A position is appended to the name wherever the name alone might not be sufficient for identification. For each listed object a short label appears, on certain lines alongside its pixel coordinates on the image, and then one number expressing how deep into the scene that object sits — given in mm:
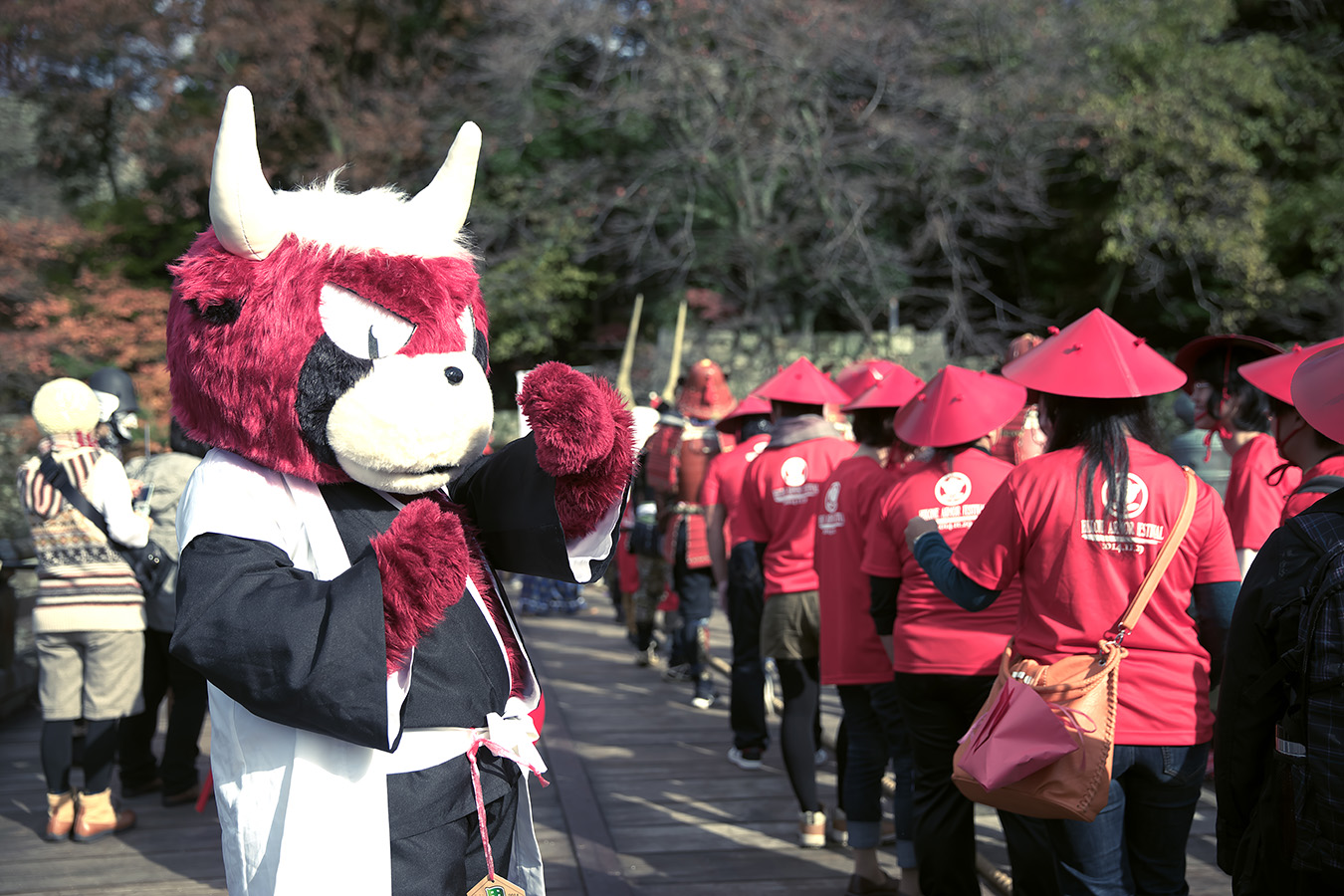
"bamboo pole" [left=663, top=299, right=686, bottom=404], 11070
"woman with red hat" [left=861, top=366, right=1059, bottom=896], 3305
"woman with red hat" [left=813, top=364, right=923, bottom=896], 3961
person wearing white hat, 4465
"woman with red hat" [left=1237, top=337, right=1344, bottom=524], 2783
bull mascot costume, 1749
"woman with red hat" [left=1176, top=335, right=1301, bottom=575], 3930
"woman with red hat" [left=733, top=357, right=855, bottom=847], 4535
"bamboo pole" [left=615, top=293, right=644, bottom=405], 12820
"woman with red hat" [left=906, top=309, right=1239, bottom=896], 2629
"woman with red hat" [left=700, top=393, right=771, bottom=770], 5441
